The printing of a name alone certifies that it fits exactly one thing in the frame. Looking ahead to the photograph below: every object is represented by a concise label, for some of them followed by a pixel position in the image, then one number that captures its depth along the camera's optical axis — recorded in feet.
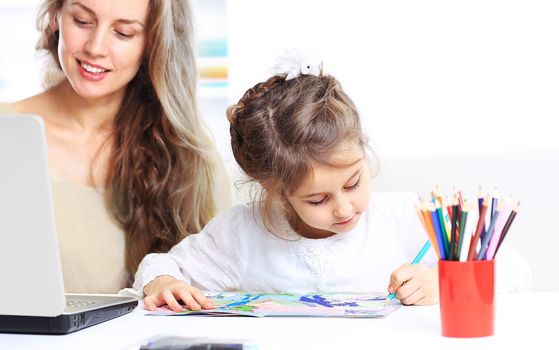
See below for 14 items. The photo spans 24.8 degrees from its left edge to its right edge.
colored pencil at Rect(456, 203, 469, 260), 5.58
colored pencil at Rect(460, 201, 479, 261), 5.61
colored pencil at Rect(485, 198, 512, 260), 5.67
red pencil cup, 5.66
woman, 8.82
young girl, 7.26
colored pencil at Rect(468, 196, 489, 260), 5.62
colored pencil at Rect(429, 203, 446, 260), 5.66
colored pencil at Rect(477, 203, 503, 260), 5.64
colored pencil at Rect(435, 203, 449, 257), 5.66
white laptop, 5.37
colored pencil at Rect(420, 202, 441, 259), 5.71
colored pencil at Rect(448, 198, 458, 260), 5.63
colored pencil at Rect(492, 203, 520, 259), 5.66
